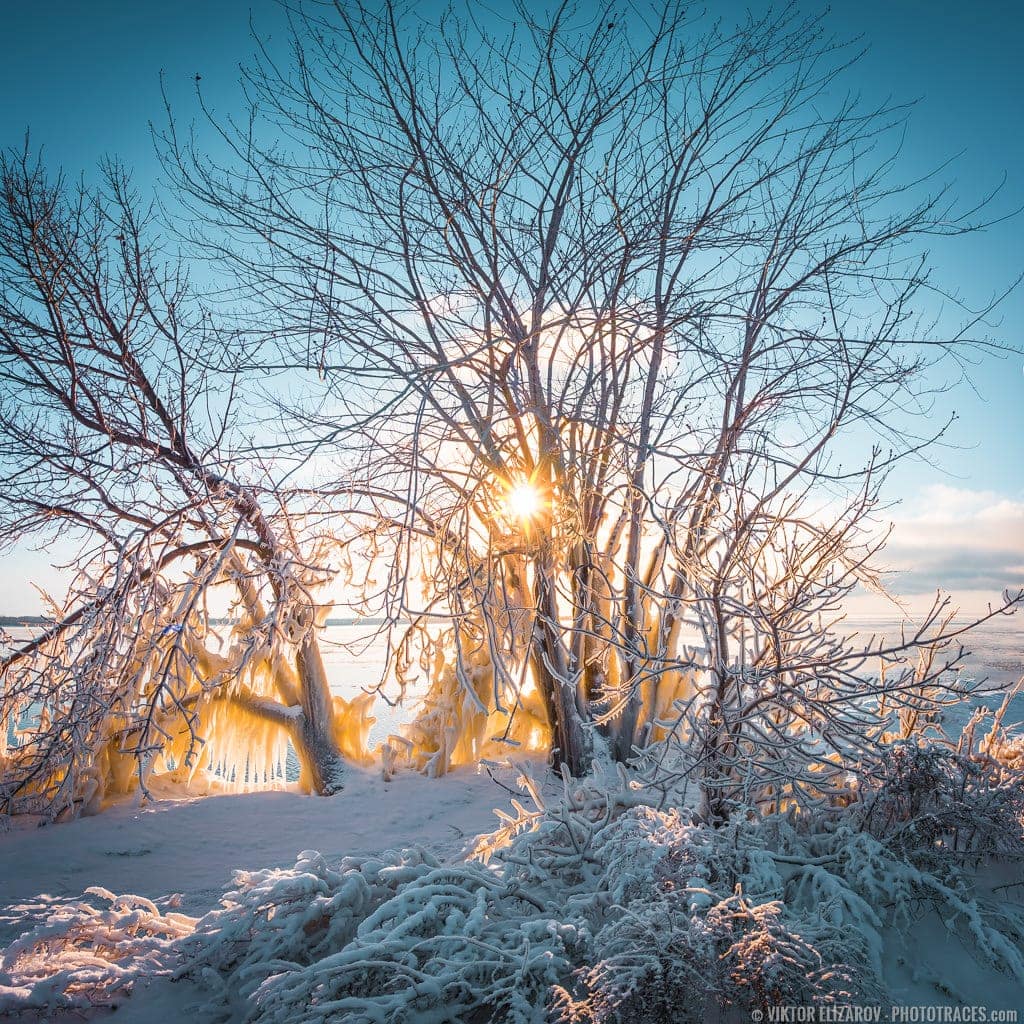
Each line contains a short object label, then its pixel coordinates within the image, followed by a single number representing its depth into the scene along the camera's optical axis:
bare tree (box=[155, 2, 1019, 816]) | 3.12
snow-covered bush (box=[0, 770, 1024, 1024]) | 2.26
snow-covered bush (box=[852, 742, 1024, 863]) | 3.04
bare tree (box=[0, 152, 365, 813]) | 4.77
